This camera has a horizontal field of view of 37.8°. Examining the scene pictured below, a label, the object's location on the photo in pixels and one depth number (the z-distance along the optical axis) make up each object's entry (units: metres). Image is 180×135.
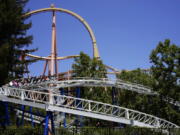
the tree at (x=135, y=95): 31.72
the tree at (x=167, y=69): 24.06
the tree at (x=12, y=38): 17.86
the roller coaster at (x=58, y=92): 18.41
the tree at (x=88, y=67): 34.00
